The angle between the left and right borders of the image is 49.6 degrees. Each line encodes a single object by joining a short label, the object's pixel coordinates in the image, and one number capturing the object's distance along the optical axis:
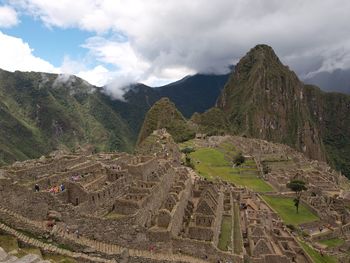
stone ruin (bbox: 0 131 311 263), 22.16
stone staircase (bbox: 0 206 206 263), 20.41
